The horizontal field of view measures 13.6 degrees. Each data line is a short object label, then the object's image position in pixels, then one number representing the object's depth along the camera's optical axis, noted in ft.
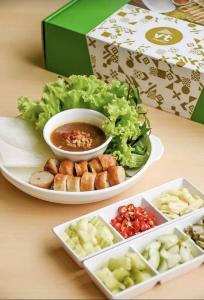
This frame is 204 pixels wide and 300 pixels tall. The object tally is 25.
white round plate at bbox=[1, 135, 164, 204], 3.90
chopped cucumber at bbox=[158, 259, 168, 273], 3.65
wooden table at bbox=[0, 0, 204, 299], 3.64
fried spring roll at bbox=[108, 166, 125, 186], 3.96
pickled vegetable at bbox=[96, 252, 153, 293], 3.56
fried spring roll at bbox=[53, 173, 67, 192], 3.91
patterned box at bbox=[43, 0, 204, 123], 4.54
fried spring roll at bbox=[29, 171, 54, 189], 3.94
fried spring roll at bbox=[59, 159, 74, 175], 3.97
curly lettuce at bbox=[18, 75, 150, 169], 4.09
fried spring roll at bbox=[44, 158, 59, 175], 3.99
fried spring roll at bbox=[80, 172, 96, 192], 3.92
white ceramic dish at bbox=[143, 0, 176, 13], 5.03
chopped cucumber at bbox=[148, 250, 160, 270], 3.65
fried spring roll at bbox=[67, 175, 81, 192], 3.92
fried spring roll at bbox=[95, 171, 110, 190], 3.94
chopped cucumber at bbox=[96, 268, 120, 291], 3.55
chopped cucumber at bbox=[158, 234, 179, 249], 3.74
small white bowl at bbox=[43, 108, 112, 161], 4.02
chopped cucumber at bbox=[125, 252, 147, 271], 3.61
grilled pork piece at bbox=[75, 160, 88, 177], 3.98
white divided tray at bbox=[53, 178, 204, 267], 3.72
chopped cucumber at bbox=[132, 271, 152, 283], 3.57
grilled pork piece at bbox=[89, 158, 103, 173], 4.00
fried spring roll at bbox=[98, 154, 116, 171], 4.00
